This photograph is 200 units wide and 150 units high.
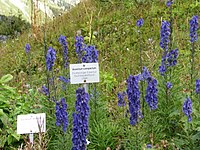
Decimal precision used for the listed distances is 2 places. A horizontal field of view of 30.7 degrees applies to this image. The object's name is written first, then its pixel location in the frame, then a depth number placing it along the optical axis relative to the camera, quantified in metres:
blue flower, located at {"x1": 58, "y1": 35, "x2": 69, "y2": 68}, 4.62
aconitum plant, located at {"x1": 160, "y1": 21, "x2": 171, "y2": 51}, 4.47
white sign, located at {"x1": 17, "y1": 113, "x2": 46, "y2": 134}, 3.63
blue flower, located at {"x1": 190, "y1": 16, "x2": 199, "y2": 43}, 4.36
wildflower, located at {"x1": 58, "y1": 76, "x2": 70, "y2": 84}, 4.87
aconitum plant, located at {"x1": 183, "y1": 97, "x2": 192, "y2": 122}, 3.46
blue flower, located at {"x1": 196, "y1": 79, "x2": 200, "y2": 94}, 3.86
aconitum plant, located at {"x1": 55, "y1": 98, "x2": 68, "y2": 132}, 3.58
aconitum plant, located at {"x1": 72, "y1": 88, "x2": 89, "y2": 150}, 3.23
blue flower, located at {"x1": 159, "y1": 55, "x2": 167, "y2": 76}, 4.54
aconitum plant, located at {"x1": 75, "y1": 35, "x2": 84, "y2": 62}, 4.62
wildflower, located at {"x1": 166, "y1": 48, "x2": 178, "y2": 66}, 4.53
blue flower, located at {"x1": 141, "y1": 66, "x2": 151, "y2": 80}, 4.45
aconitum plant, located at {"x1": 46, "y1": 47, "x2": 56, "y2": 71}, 4.23
